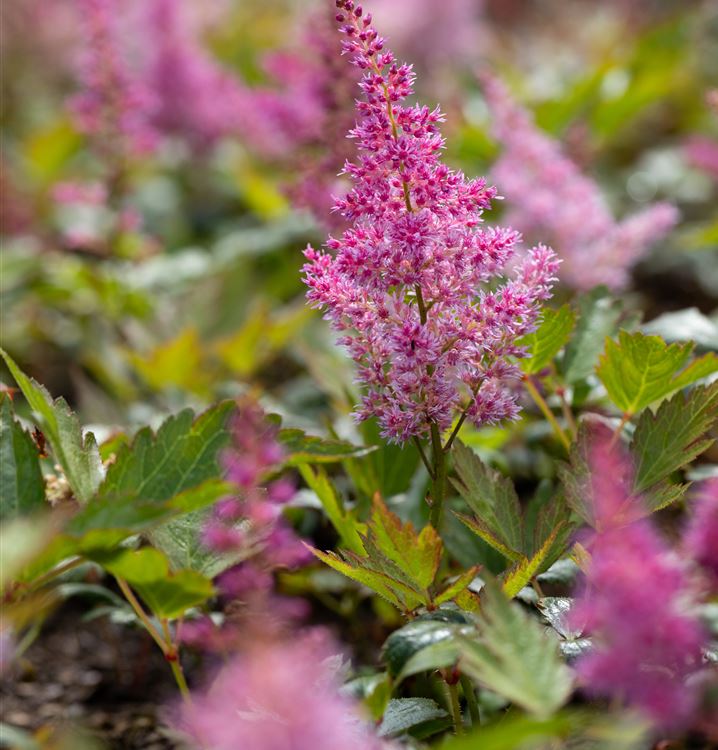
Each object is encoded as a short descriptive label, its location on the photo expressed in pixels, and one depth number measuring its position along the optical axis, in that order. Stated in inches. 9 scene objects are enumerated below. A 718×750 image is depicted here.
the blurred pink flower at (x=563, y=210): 41.0
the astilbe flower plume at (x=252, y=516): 29.6
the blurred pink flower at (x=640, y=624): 28.3
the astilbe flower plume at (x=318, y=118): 41.7
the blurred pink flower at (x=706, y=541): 28.8
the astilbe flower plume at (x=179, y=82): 58.0
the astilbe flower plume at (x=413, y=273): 31.8
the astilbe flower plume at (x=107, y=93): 44.5
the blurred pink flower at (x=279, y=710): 27.7
